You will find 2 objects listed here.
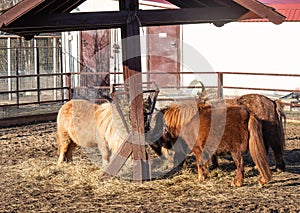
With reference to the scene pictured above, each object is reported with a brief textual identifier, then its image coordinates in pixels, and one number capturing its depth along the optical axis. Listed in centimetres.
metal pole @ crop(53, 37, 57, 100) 1748
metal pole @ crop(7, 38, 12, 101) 1648
